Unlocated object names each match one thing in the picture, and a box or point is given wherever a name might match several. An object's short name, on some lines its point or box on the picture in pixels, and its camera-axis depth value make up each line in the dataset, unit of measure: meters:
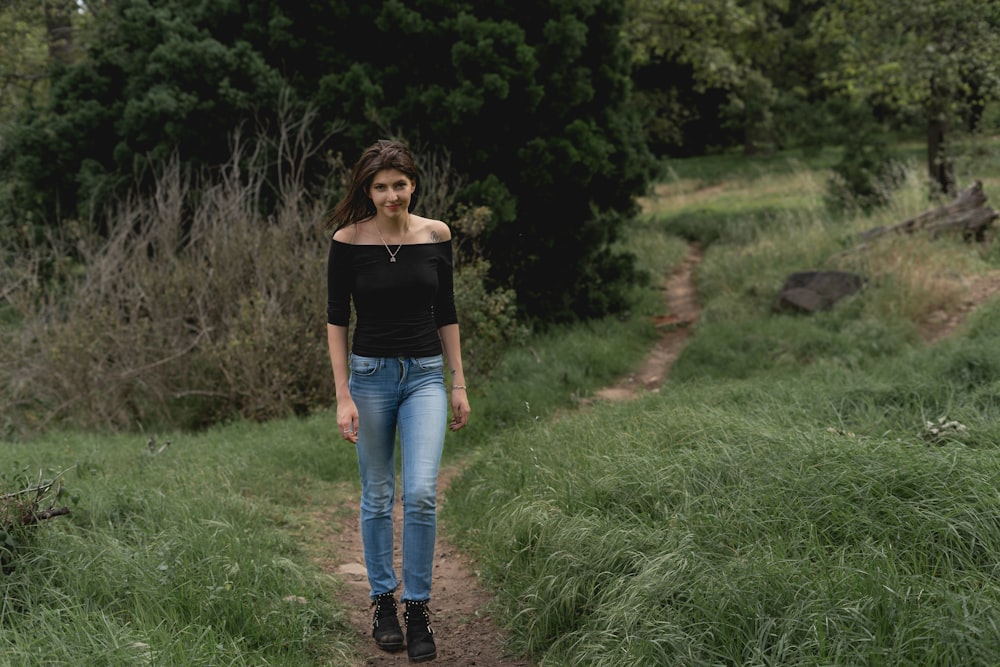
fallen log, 12.19
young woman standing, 3.97
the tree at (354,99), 10.09
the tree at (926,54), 13.08
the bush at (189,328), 8.45
